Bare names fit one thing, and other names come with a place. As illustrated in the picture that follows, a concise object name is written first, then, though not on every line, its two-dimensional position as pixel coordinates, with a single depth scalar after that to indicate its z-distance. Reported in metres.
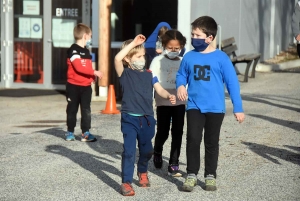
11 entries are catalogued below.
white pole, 16.22
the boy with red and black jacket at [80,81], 10.69
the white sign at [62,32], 19.16
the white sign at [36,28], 19.34
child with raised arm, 7.45
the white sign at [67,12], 19.08
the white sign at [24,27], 19.52
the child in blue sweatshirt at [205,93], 7.51
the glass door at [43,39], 19.16
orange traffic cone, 14.12
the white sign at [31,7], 19.36
